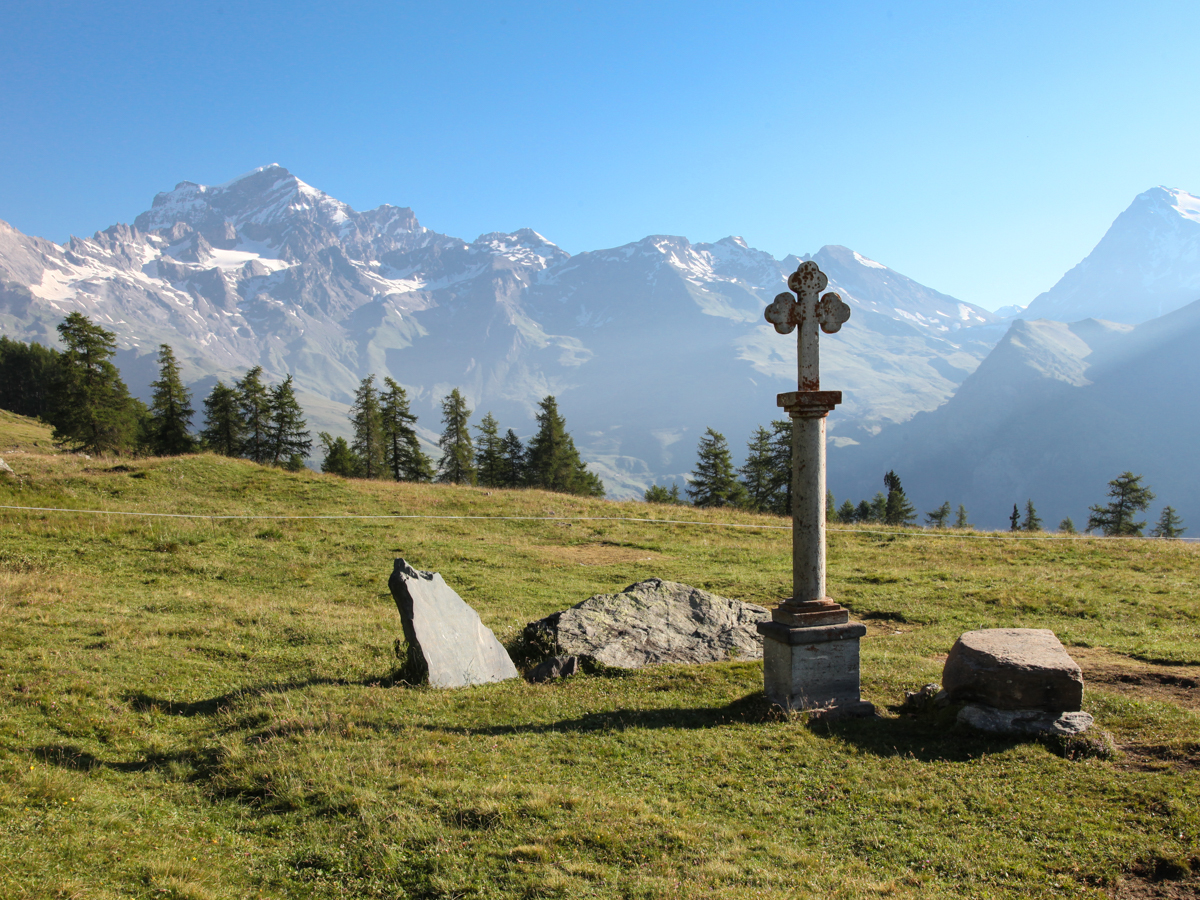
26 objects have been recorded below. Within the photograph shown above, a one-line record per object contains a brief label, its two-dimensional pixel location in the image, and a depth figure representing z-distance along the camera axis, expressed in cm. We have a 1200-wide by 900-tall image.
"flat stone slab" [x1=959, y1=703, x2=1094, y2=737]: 744
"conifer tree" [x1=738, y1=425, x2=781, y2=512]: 5697
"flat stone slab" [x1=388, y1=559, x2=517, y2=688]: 980
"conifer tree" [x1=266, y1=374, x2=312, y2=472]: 5619
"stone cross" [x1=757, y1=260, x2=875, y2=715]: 880
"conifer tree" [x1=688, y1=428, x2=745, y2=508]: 6031
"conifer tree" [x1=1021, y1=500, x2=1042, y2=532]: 6829
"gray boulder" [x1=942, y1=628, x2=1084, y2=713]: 771
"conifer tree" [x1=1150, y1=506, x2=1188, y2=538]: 7156
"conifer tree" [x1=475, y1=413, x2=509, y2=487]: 6725
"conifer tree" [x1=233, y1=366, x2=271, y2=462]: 5494
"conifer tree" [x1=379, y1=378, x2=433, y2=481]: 5991
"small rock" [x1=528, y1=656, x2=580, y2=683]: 1026
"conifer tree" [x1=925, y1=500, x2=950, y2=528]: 8640
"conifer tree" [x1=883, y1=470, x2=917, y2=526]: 7544
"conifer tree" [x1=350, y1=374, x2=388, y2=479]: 5991
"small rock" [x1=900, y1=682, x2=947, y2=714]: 848
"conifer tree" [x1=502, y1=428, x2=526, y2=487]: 6819
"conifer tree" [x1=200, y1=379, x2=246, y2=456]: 5481
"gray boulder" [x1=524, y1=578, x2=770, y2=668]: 1126
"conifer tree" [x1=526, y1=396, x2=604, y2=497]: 6544
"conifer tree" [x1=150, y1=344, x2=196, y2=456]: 5366
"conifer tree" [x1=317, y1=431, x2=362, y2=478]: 6931
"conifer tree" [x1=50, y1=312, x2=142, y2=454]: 4481
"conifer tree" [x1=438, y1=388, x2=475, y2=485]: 6384
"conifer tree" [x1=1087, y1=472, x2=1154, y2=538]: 6531
